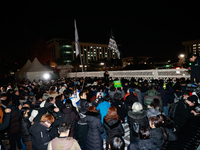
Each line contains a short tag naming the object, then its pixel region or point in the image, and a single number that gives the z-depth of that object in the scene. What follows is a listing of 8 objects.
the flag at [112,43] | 10.84
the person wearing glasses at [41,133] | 3.32
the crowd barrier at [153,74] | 12.40
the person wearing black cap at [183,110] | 4.03
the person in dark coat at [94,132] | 3.83
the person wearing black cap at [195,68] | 4.84
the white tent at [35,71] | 19.06
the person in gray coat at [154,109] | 4.20
